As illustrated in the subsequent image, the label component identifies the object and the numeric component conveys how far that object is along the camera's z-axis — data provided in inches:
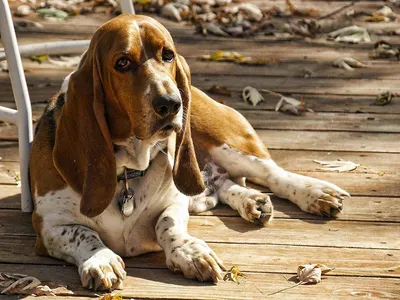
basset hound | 237.8
